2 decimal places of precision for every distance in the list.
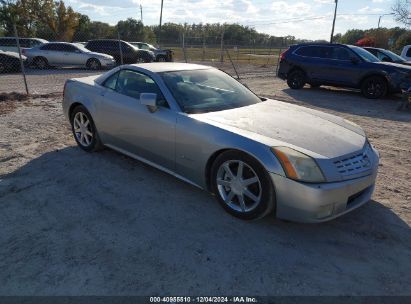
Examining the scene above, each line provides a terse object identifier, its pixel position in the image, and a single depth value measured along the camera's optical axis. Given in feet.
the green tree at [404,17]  89.81
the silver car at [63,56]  60.23
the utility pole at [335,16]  121.65
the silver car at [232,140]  10.60
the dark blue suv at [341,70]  36.63
